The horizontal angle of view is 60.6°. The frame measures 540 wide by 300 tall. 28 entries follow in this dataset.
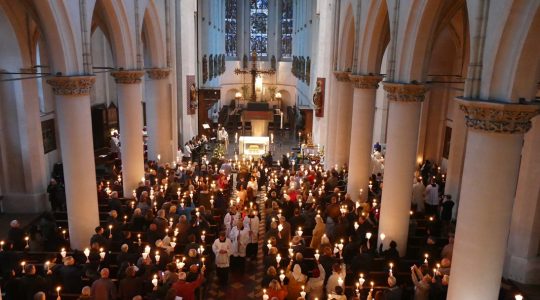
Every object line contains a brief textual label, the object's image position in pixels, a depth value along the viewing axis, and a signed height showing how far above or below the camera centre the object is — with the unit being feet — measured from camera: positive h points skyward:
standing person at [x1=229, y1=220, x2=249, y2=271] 44.29 -17.13
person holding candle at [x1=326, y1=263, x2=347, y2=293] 33.29 -15.22
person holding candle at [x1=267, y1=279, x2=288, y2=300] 31.50 -15.25
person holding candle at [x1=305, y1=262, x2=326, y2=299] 34.22 -15.96
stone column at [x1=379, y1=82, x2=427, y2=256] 43.83 -8.89
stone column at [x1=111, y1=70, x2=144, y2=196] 60.80 -8.90
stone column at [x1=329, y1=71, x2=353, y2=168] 70.90 -8.43
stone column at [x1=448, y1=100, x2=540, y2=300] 27.76 -7.70
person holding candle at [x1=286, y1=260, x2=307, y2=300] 33.65 -15.68
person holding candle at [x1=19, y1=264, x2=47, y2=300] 31.63 -15.21
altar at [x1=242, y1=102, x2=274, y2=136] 99.81 -11.43
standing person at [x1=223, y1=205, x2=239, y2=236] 45.45 -15.31
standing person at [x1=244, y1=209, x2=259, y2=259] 46.02 -16.28
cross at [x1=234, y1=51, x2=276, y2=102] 133.03 -2.74
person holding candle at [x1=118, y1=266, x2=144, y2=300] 31.94 -15.33
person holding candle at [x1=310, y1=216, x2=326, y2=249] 43.09 -15.42
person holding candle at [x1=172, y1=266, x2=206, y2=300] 31.89 -15.36
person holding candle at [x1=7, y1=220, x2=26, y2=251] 41.09 -15.71
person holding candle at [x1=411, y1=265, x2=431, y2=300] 32.48 -15.28
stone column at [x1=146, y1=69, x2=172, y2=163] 75.10 -8.64
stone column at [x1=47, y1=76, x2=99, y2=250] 43.60 -9.09
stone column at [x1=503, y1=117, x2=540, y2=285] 41.98 -13.47
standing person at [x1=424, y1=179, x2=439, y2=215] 55.42 -15.51
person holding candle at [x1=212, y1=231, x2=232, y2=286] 40.50 -17.17
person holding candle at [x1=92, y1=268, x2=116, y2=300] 31.01 -15.11
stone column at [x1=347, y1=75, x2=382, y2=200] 58.44 -8.30
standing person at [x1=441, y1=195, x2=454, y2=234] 53.98 -16.93
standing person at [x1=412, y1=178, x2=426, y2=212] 57.57 -15.93
